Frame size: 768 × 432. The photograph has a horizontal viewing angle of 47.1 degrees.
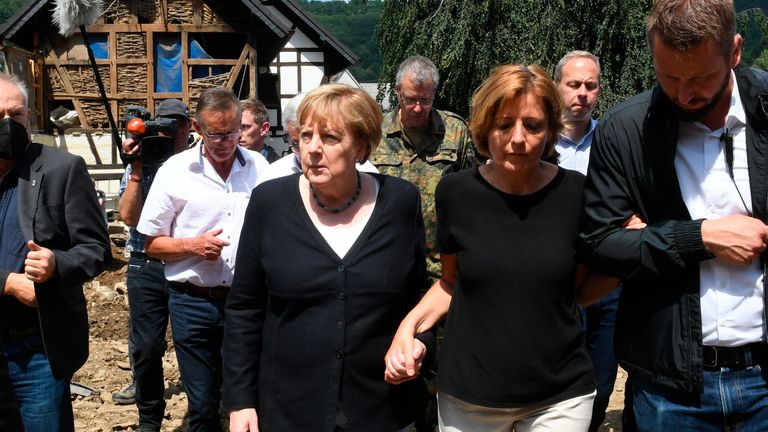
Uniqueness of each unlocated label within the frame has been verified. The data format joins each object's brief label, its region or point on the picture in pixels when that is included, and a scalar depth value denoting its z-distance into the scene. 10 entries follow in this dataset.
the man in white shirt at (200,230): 4.68
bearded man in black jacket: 2.46
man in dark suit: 3.33
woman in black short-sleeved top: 2.83
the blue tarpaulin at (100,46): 17.98
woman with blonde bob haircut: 2.95
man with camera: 5.26
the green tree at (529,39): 16.58
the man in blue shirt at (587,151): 4.72
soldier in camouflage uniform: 4.93
